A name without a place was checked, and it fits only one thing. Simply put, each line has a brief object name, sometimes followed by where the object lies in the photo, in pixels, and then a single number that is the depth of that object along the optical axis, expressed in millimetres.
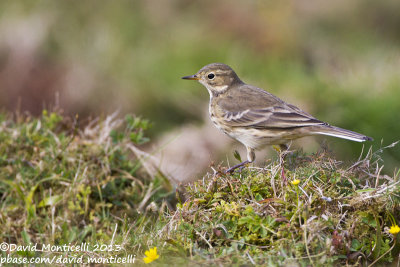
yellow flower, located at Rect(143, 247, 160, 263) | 7157
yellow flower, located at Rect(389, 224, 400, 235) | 7410
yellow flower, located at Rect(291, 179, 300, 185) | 7676
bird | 10133
